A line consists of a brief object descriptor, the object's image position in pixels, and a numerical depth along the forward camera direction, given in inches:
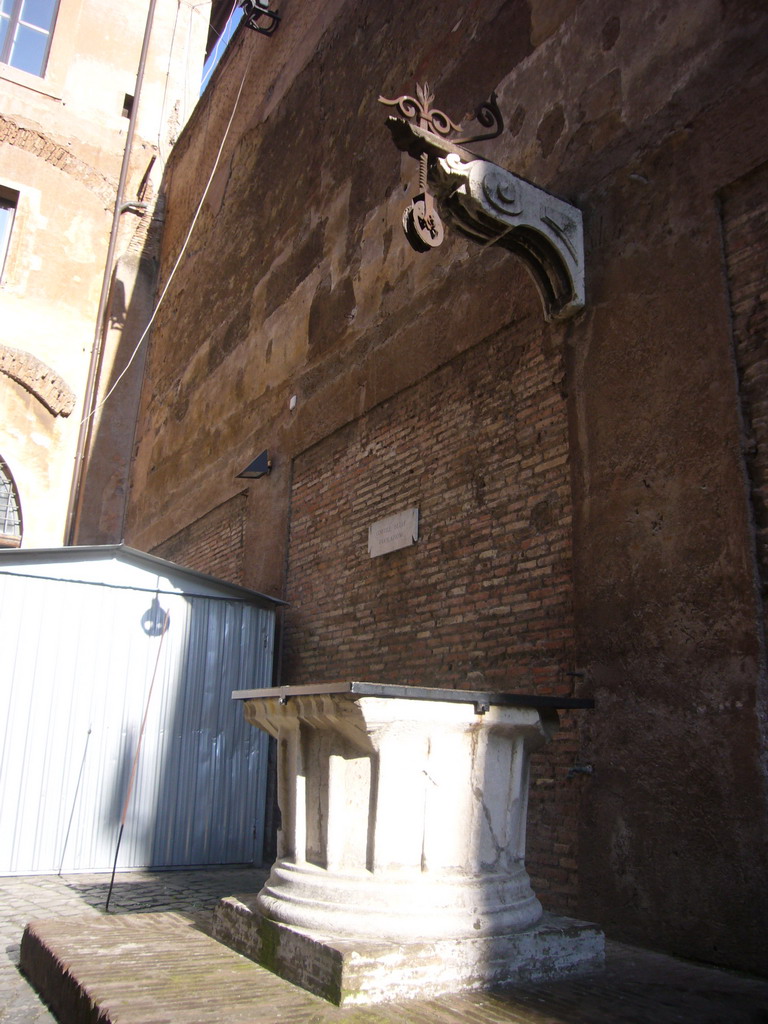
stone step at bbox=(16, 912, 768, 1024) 112.0
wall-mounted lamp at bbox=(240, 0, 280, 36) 495.5
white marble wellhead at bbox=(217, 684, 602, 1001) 130.6
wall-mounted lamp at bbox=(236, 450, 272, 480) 387.5
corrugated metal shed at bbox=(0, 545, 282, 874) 291.4
